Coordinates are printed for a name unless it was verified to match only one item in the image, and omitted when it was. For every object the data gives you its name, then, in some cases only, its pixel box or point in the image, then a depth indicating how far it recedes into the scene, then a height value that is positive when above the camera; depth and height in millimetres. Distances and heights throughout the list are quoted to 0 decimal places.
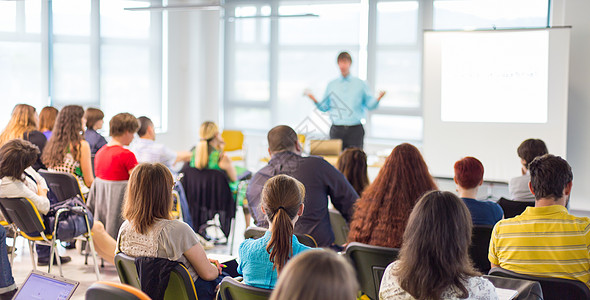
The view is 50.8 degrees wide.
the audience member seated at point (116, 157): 4664 -339
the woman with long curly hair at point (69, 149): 4977 -300
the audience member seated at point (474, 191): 3383 -422
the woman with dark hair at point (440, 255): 1995 -450
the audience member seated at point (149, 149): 5512 -323
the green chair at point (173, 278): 2620 -717
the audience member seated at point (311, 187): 3799 -454
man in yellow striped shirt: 2707 -525
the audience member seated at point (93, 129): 5469 -152
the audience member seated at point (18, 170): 4141 -397
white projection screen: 6871 +251
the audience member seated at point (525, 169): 4152 -374
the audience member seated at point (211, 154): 5555 -363
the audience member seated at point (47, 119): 5812 -70
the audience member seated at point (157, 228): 2754 -515
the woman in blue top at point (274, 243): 2406 -506
